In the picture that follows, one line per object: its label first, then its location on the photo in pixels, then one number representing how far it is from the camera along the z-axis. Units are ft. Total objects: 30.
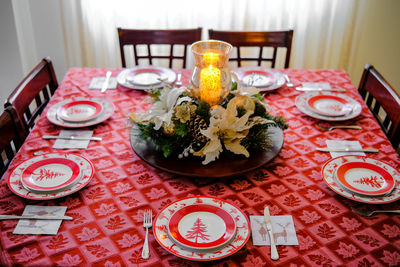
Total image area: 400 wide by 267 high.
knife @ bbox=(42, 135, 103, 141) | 5.40
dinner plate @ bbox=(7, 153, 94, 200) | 4.34
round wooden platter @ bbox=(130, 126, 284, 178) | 4.68
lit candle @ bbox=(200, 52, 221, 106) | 4.99
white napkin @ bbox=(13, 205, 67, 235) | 3.95
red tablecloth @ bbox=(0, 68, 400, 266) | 3.73
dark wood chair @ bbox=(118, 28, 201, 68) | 7.81
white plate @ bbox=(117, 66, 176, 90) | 6.69
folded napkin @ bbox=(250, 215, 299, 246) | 3.90
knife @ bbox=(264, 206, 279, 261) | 3.72
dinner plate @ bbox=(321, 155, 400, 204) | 4.33
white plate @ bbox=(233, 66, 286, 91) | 6.67
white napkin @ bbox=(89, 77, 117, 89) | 6.72
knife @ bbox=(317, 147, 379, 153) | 5.19
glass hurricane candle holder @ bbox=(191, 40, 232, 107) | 5.00
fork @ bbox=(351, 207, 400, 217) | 4.19
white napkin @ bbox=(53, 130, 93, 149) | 5.26
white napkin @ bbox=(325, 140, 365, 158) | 5.29
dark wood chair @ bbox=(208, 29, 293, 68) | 7.75
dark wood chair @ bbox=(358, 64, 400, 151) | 5.62
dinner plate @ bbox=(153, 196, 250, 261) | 3.67
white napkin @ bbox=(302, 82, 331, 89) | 6.77
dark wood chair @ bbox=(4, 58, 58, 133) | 5.57
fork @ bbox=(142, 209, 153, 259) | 3.73
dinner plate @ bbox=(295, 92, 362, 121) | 5.83
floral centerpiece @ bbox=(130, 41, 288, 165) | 4.74
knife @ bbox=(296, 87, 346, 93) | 6.63
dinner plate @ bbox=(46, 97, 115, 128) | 5.64
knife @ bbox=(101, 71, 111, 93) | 6.61
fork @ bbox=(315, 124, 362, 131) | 5.67
